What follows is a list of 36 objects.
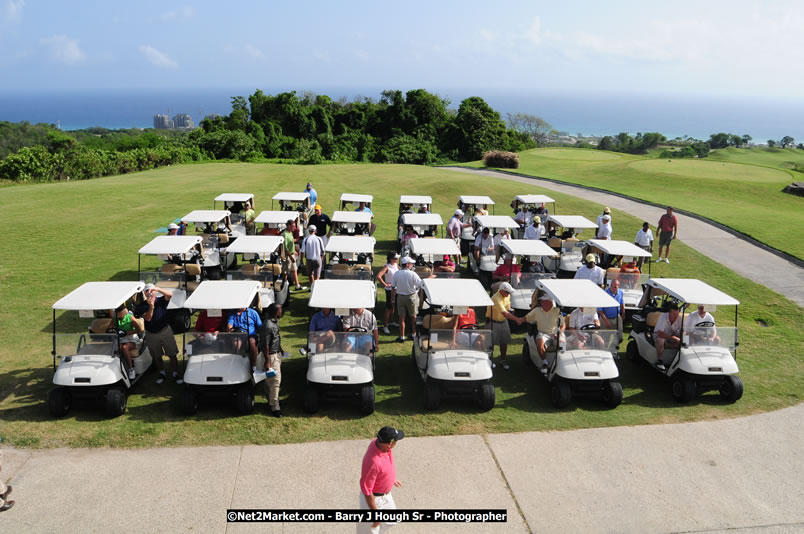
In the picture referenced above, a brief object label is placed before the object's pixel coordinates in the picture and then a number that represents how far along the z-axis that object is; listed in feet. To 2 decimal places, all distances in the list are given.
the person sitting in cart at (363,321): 30.68
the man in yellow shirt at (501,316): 33.22
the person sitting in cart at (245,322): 29.68
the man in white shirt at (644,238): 51.34
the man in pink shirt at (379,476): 17.53
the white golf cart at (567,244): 47.98
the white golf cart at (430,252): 41.60
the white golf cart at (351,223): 51.88
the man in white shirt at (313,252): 46.06
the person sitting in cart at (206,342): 28.45
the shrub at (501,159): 138.72
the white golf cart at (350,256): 40.42
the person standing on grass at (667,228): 56.65
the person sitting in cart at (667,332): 32.27
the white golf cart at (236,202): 58.85
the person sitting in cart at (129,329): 30.01
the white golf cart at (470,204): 62.18
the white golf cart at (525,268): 39.31
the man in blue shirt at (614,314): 32.24
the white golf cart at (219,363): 27.50
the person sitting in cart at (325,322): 30.17
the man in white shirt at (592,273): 38.86
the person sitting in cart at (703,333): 31.48
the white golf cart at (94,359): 27.32
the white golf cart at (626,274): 40.16
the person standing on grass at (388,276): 38.65
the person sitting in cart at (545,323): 31.81
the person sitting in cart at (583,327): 30.81
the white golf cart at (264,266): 39.47
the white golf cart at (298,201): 62.03
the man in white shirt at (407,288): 36.37
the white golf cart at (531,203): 63.00
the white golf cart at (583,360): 29.48
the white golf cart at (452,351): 28.73
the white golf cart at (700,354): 30.37
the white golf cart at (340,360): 27.84
